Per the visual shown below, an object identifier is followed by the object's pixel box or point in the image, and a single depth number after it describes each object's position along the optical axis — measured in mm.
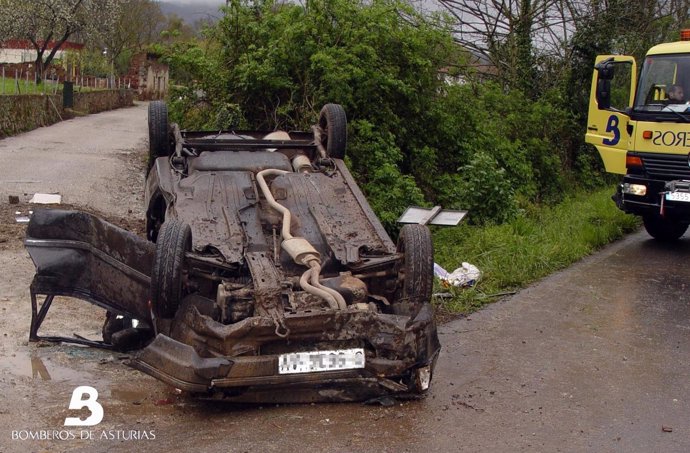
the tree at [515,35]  17672
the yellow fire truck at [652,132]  10609
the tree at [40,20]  37719
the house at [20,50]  46219
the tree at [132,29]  51750
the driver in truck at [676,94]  10719
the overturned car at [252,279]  5219
